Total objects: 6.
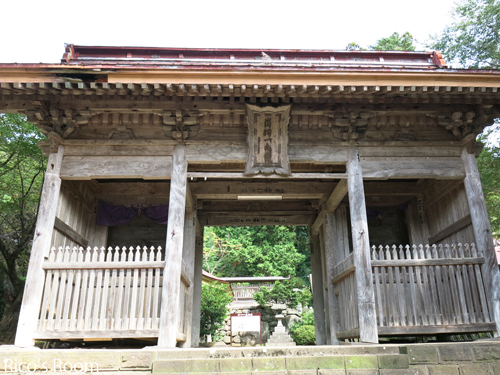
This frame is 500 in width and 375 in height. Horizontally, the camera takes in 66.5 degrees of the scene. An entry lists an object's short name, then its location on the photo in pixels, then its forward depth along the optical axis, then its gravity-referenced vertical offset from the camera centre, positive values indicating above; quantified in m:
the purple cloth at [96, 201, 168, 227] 9.38 +2.57
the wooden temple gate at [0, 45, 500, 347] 6.38 +3.00
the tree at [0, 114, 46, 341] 11.12 +3.88
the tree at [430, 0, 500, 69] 13.66 +10.22
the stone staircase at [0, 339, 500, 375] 4.96 -0.50
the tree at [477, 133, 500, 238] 11.17 +3.95
